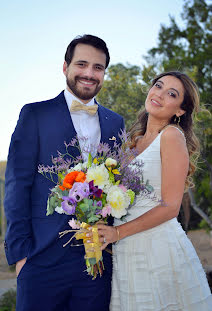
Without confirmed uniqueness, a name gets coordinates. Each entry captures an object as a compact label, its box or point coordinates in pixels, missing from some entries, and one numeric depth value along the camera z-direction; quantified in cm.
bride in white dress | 342
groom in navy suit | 329
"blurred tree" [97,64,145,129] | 1138
